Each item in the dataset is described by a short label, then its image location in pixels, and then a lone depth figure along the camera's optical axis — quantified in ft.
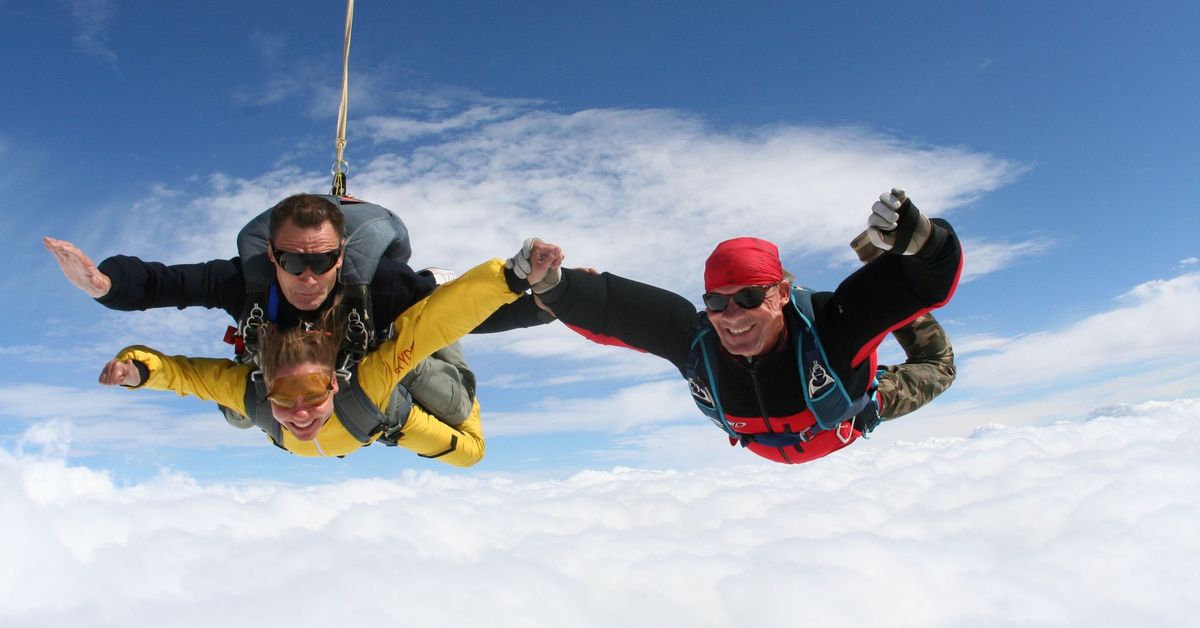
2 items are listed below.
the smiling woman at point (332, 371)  14.20
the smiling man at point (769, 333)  13.88
